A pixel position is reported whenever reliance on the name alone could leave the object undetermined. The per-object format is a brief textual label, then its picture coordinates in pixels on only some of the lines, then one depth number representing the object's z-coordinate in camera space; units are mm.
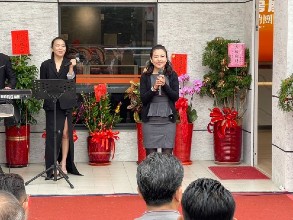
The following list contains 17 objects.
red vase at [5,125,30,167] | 9734
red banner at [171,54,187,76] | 10062
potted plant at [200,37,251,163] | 9969
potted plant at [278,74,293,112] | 7930
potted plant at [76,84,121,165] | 9914
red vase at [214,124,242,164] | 10023
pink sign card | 9859
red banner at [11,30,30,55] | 9734
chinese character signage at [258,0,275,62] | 9734
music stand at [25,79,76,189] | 8406
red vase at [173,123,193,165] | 9977
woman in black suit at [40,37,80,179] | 8844
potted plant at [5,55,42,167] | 9484
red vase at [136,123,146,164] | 10023
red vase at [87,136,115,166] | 9961
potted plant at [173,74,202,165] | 9914
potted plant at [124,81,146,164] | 9922
